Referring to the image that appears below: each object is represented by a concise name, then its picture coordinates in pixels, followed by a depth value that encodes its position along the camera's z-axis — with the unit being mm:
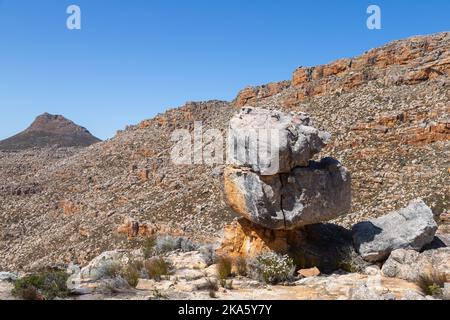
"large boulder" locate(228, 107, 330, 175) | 11662
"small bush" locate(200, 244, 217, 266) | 13302
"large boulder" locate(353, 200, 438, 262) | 11984
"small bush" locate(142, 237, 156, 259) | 15414
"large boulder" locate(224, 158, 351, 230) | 11758
